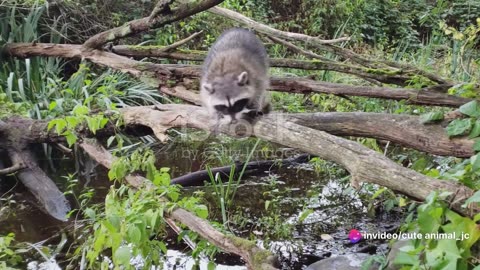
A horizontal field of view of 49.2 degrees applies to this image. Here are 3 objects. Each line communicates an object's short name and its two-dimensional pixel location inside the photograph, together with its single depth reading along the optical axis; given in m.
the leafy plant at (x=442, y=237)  1.90
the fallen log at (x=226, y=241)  2.32
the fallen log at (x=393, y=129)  2.81
